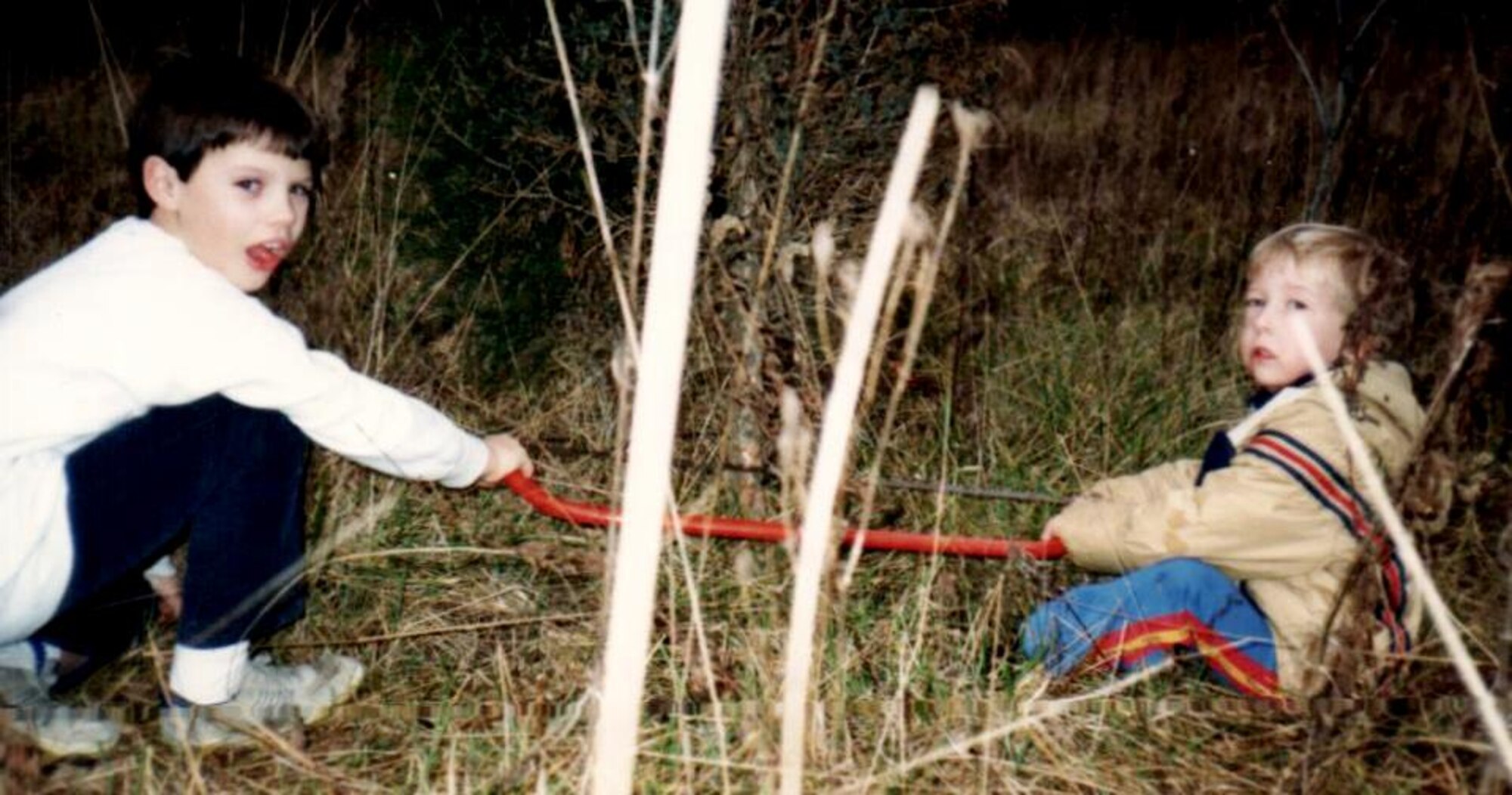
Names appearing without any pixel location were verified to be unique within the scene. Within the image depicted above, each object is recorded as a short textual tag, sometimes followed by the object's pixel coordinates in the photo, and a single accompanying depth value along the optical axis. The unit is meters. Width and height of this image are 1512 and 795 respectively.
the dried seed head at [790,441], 1.18
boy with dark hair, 1.46
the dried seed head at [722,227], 1.80
